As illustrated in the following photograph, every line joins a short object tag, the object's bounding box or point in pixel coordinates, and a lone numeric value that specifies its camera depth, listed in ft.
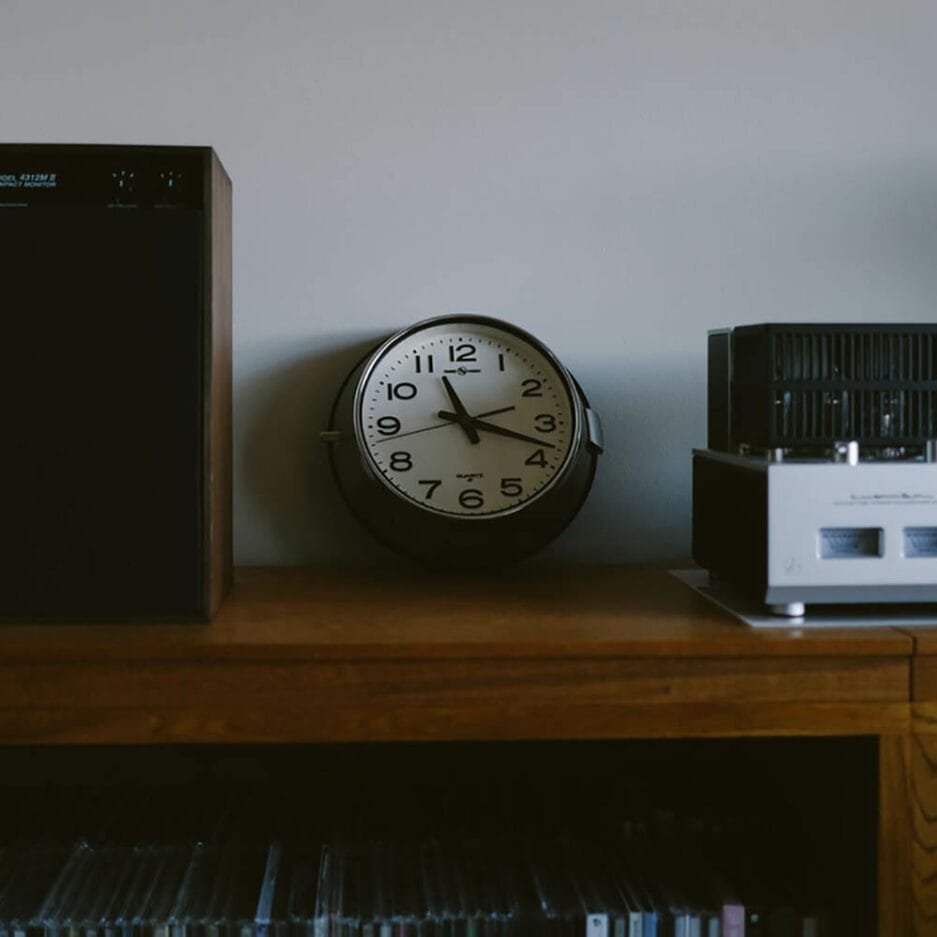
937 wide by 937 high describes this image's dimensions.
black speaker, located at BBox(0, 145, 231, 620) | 3.17
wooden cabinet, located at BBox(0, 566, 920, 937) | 2.93
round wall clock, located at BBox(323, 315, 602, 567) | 4.00
